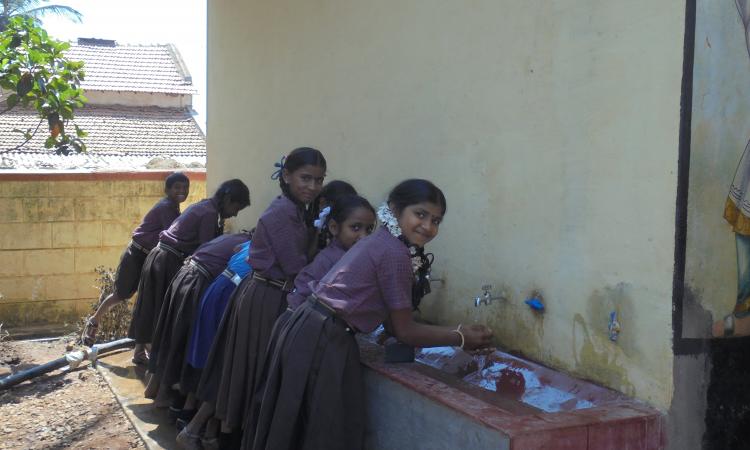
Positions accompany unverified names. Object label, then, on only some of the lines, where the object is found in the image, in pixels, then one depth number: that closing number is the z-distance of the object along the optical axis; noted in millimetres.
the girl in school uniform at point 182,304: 5016
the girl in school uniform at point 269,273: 4016
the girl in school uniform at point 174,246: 5773
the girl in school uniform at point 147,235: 6805
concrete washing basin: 2643
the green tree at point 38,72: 6199
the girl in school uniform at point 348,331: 3121
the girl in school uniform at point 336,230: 3635
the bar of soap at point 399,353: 3531
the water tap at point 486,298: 3738
